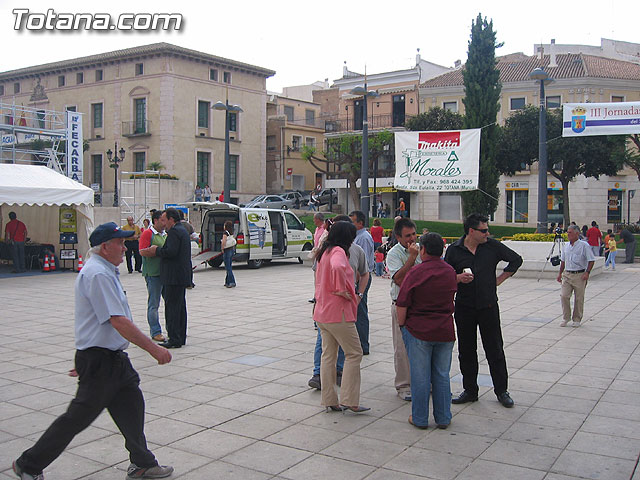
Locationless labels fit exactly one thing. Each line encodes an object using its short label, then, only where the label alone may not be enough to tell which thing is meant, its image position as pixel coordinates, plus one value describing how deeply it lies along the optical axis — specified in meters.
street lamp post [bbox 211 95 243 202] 26.82
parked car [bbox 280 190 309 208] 46.60
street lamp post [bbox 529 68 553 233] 19.67
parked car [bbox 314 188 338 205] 49.17
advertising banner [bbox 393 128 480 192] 17.97
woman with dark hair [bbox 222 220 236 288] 15.00
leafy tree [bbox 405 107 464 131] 40.94
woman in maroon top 5.12
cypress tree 33.22
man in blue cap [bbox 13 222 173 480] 3.89
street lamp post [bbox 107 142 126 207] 39.18
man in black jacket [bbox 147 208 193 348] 8.12
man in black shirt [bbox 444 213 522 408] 5.83
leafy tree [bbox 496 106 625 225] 33.78
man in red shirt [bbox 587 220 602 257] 20.58
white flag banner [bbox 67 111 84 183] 27.67
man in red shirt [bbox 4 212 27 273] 17.94
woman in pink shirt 5.41
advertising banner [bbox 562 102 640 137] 18.23
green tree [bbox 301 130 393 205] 45.19
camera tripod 17.49
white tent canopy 16.45
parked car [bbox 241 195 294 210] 42.53
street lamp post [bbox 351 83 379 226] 22.06
